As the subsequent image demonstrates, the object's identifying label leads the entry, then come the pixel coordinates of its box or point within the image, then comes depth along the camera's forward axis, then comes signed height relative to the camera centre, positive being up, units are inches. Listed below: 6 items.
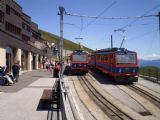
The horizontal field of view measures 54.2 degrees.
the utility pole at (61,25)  508.4 +115.5
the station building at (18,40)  599.7 +92.1
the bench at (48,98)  283.1 -68.1
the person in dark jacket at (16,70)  497.7 -29.1
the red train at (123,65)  586.4 -16.1
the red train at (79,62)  765.0 -5.8
